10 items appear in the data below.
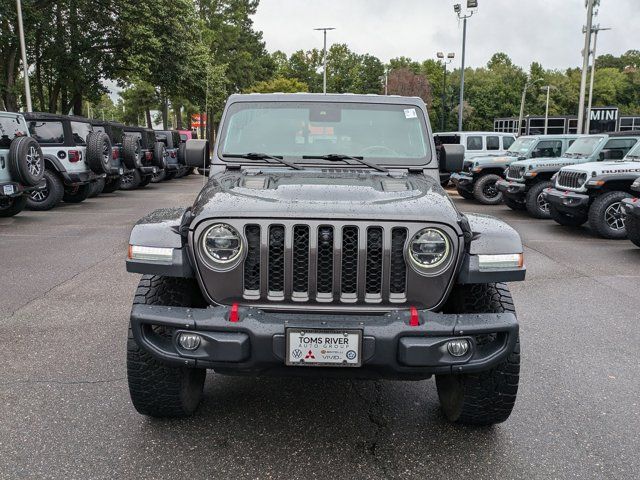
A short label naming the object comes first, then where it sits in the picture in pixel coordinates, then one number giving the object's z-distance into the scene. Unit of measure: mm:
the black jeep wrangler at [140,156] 17656
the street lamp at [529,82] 84950
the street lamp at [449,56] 39594
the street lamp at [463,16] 27834
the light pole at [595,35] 31045
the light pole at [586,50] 24953
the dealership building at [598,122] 47419
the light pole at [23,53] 20641
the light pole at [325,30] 54175
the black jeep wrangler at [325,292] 2801
